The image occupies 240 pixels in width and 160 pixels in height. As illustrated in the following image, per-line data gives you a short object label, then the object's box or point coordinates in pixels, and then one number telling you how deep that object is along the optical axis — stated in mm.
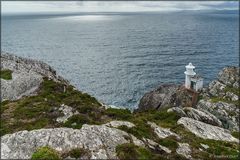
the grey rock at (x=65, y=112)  26819
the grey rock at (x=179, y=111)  37184
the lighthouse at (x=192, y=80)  57969
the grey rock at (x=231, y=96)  56975
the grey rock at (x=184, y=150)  24425
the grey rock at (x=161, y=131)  27703
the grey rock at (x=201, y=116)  38062
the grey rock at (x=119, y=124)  26234
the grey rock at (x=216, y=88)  61344
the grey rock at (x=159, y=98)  56375
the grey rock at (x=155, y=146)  24022
